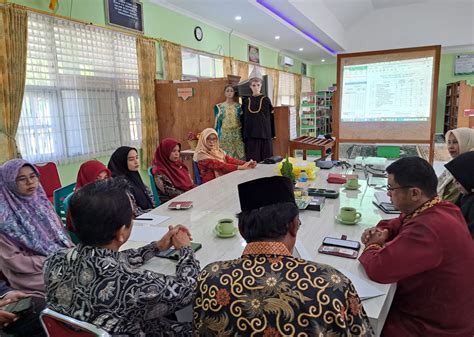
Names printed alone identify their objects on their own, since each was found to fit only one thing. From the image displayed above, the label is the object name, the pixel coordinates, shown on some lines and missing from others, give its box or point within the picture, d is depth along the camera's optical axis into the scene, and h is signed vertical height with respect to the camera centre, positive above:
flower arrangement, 2.21 -0.45
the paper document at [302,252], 1.29 -0.55
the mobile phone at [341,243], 1.36 -0.54
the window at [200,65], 5.68 +0.79
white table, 1.20 -0.56
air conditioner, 9.52 +1.30
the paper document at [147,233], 1.56 -0.56
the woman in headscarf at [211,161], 3.23 -0.47
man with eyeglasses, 1.09 -0.51
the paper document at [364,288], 1.05 -0.56
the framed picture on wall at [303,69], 11.38 +1.27
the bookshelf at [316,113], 9.78 -0.18
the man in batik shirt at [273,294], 0.73 -0.40
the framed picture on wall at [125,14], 4.27 +1.26
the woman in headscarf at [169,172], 2.82 -0.50
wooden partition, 4.72 +0.06
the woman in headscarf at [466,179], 1.56 -0.35
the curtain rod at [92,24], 3.30 +1.03
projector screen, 3.52 +0.11
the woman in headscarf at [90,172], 2.31 -0.39
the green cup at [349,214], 1.62 -0.50
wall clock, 5.80 +1.29
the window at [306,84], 11.02 +0.76
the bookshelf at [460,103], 9.15 +0.00
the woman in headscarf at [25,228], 1.63 -0.57
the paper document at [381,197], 1.93 -0.52
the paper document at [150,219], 1.77 -0.56
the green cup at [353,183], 2.28 -0.50
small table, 4.24 -0.46
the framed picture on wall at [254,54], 7.78 +1.24
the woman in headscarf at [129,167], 2.62 -0.41
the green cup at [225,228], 1.53 -0.52
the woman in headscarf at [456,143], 2.20 -0.28
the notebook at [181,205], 1.99 -0.54
